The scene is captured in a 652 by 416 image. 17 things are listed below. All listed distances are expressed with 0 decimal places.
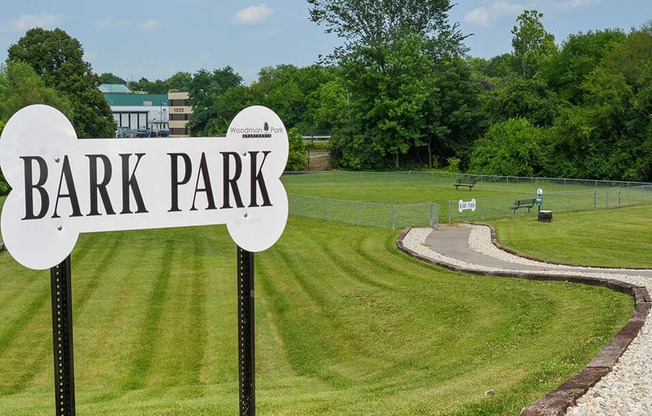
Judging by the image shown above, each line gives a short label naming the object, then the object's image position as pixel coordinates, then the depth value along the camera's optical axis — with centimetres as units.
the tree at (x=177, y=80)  16590
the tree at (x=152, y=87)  18130
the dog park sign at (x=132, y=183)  475
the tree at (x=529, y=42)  9150
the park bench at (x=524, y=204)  3325
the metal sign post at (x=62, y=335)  487
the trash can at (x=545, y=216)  3162
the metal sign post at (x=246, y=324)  546
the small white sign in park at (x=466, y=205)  3192
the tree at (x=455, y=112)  6738
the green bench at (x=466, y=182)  4794
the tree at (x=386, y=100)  6488
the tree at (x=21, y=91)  5325
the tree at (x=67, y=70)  7625
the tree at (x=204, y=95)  9475
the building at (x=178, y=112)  11581
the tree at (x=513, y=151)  5856
